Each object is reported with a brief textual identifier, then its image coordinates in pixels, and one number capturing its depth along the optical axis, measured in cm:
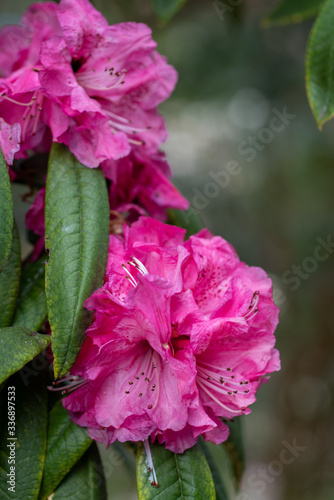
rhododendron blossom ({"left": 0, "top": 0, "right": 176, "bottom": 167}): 62
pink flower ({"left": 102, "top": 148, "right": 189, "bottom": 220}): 66
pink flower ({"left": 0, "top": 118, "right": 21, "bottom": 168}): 61
